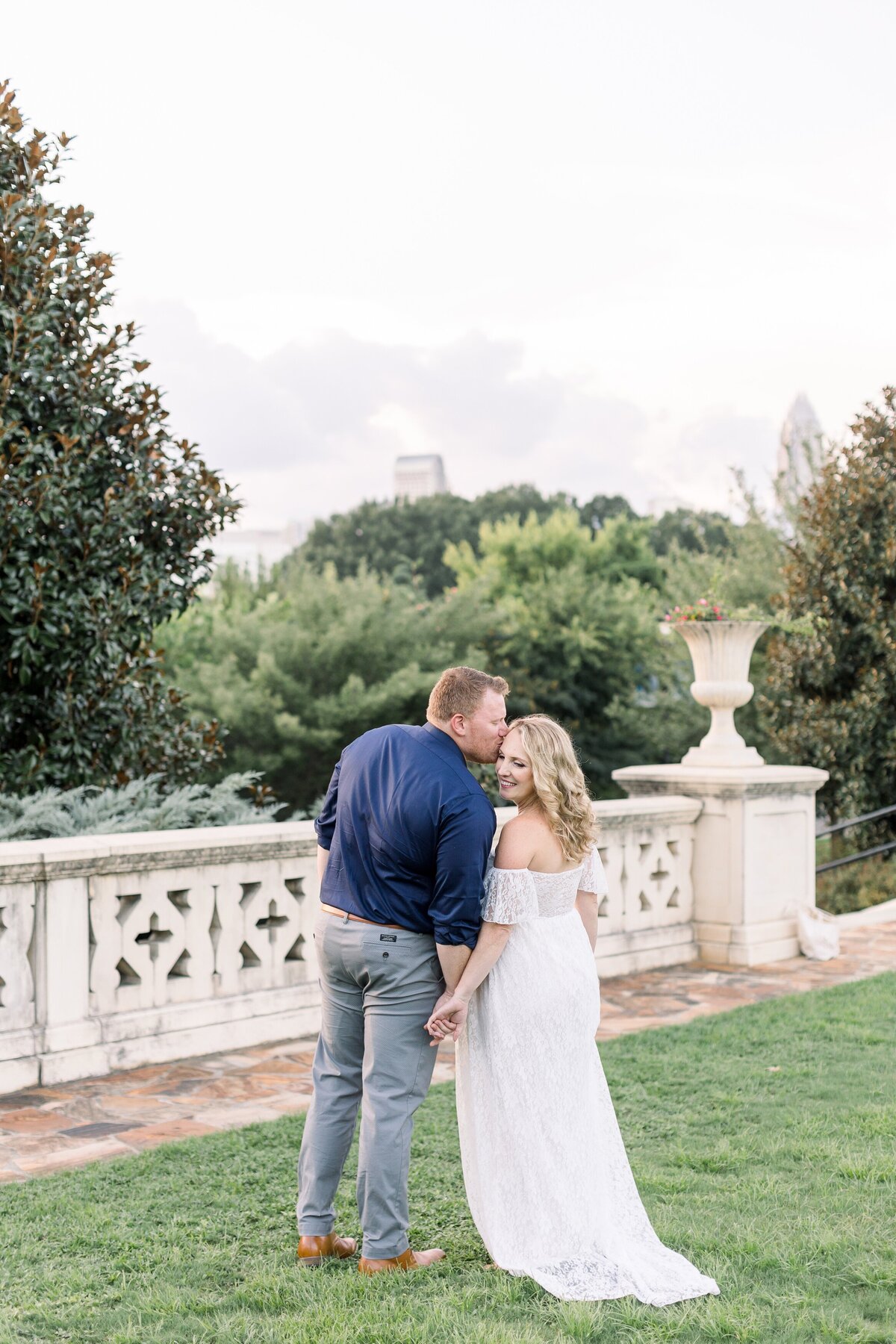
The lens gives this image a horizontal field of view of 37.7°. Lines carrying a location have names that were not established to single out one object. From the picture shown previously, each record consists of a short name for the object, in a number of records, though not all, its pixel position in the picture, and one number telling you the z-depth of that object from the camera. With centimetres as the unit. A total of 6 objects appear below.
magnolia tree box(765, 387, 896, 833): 1519
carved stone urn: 959
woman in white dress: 389
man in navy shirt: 381
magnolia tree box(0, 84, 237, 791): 770
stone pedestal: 923
